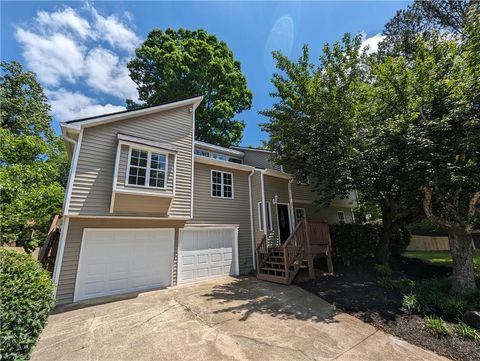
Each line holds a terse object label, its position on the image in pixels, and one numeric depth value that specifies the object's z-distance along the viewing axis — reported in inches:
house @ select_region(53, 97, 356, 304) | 279.4
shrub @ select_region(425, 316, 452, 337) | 176.6
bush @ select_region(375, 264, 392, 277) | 352.5
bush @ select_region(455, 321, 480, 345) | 166.6
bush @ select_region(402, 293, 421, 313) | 217.2
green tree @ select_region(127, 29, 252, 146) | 735.7
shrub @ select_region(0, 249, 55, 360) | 98.5
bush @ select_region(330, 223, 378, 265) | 414.0
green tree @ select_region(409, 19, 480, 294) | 242.2
